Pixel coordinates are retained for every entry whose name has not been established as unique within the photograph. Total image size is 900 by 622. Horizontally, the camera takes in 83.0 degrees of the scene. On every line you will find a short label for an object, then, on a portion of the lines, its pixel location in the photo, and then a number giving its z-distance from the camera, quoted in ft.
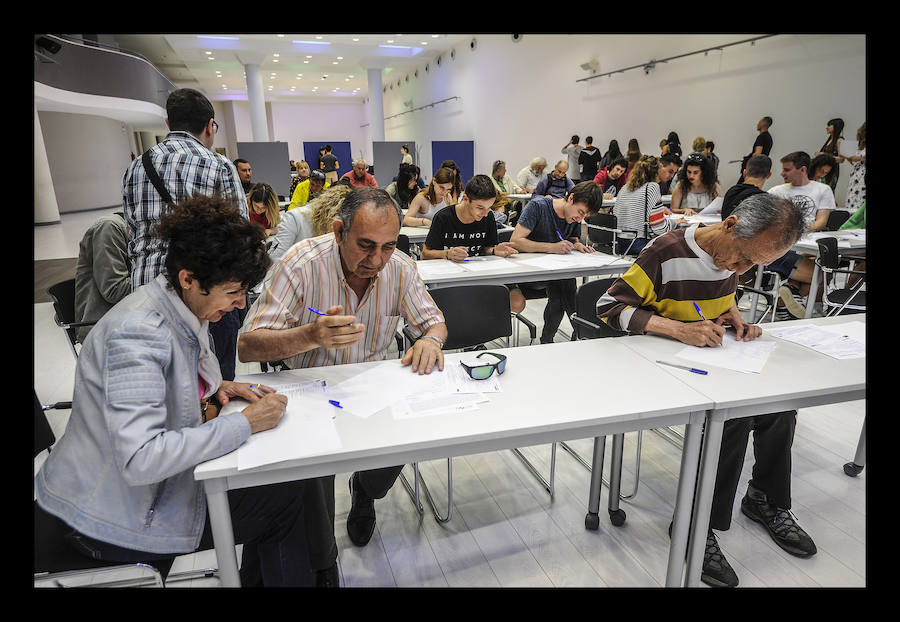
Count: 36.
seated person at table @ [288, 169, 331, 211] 20.88
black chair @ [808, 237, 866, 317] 11.30
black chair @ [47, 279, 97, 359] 8.09
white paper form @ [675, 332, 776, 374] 5.61
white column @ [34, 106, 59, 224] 31.83
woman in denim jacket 3.60
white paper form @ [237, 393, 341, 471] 3.91
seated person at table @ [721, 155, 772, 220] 12.66
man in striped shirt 5.25
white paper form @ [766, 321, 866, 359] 5.97
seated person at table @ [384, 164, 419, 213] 19.58
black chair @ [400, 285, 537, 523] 7.99
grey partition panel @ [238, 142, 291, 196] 33.50
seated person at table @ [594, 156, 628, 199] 26.00
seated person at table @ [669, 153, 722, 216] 18.60
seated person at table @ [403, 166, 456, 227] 15.34
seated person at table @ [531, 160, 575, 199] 19.31
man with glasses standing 7.14
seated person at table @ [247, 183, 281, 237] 14.10
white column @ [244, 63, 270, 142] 45.88
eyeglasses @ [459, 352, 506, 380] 5.26
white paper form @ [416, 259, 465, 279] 10.43
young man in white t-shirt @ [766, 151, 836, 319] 13.55
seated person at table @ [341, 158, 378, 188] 23.32
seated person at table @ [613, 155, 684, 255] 14.91
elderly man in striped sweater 5.82
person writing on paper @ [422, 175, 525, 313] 11.41
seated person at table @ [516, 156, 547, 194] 29.02
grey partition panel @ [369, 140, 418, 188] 42.14
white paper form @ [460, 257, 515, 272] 10.89
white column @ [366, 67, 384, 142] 48.91
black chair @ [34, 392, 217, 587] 3.92
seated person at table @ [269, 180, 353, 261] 10.90
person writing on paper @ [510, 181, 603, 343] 12.20
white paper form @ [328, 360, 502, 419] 4.81
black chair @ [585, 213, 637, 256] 16.16
